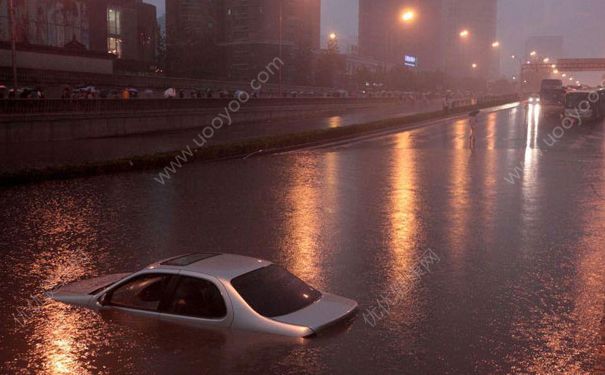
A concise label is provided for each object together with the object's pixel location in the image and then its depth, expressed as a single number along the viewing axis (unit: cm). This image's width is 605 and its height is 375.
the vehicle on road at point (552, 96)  5950
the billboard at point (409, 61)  11685
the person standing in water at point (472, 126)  3105
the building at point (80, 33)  4428
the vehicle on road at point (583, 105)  4906
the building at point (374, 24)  18112
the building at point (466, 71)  18488
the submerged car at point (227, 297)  691
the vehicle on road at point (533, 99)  8324
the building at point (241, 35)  9544
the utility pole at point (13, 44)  2950
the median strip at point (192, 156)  2072
